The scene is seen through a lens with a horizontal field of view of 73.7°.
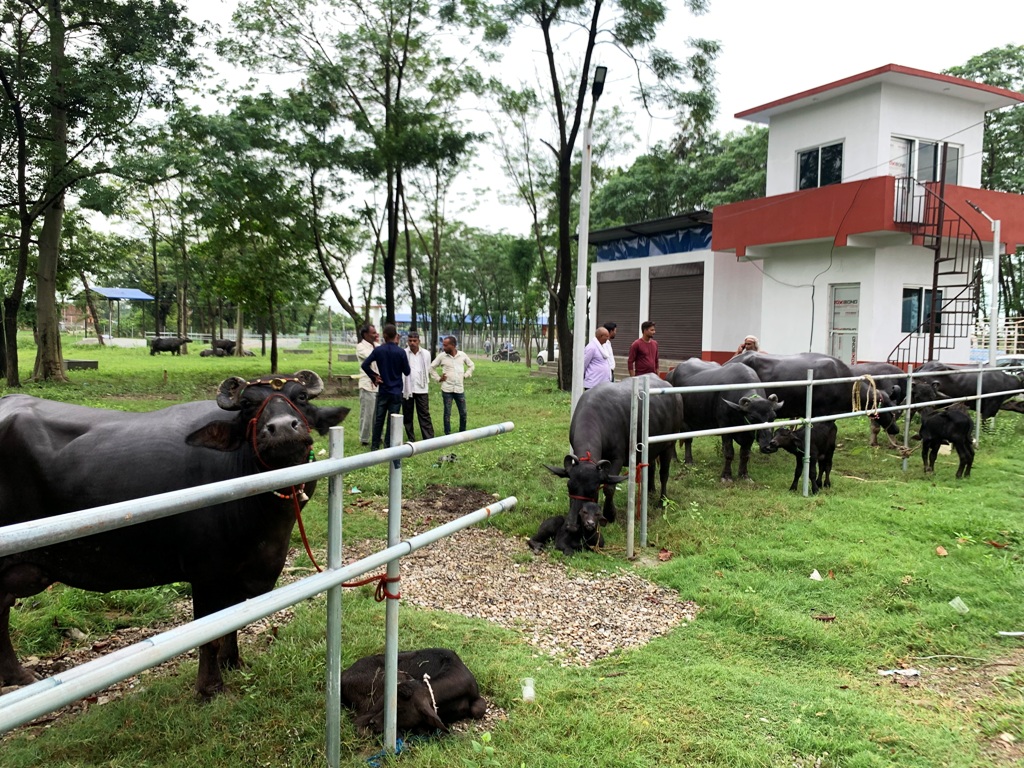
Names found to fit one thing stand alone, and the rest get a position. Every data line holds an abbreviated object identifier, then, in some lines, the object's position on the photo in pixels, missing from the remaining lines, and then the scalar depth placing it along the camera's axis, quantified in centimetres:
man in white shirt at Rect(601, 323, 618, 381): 1003
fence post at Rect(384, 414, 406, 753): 264
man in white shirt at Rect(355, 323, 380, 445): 980
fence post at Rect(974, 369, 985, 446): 1048
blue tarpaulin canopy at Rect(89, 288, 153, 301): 4147
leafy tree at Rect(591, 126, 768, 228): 2481
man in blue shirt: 909
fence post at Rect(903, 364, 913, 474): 908
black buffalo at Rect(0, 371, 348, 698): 321
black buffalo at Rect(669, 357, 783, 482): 836
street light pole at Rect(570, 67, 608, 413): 838
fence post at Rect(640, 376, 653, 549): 584
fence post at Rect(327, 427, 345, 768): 236
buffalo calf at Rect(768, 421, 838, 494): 802
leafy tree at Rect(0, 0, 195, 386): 1505
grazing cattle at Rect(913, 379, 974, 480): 865
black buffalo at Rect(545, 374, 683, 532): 595
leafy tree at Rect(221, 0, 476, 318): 1806
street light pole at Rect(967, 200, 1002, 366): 1321
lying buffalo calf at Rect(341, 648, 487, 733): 296
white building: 1568
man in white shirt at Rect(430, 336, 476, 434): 1022
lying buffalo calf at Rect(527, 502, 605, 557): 579
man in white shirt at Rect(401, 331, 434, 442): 976
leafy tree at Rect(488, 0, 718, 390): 1475
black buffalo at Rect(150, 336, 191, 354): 3344
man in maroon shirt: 1021
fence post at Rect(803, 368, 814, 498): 752
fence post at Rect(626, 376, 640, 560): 578
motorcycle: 3847
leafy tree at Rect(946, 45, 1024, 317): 2311
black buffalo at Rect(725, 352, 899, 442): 990
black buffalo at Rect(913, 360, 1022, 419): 1148
